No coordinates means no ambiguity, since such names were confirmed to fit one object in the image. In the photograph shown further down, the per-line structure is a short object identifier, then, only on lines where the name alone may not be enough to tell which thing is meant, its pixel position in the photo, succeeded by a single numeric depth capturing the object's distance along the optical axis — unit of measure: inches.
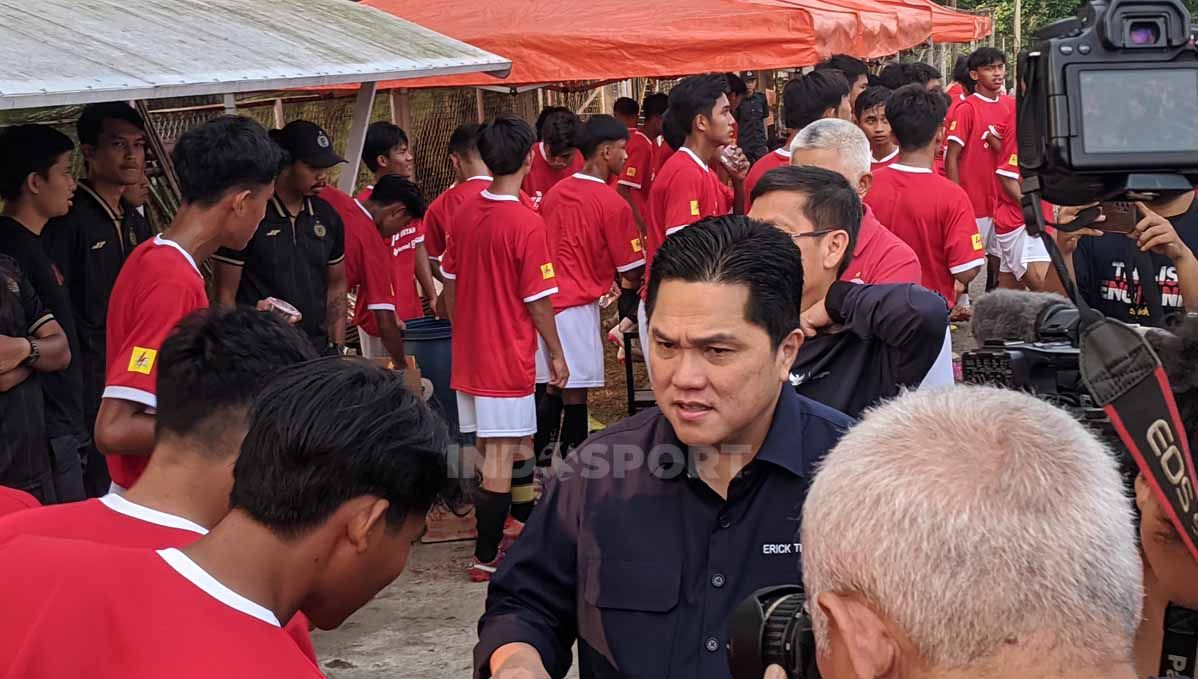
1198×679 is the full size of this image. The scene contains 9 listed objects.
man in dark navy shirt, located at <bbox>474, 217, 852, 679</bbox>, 94.2
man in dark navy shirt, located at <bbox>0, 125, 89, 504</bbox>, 196.5
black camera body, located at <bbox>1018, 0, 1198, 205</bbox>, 79.6
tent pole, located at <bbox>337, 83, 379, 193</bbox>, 257.8
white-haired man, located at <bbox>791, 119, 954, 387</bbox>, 154.3
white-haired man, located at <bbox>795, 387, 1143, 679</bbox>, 52.3
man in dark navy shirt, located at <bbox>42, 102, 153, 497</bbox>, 213.2
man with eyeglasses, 126.0
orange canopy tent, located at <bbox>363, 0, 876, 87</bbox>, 312.0
